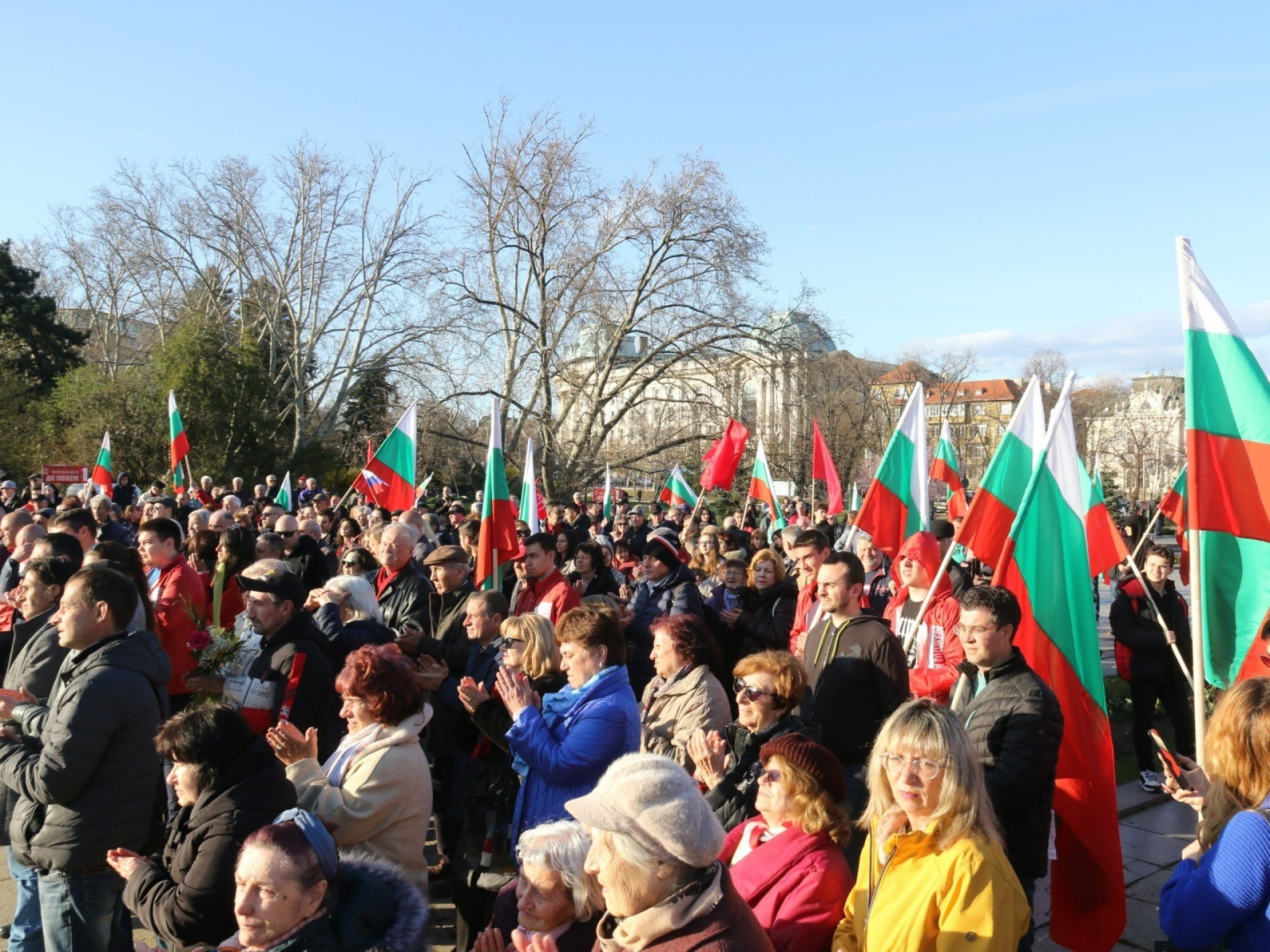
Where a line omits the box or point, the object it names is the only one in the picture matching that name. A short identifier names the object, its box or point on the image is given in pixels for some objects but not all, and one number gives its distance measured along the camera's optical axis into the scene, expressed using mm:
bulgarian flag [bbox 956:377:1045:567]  5355
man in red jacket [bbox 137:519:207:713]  5090
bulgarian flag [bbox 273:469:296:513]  16225
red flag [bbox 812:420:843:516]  12828
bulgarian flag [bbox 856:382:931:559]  7359
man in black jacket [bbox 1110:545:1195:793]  7375
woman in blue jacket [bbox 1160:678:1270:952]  2424
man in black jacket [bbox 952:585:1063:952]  3592
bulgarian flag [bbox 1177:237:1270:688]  3967
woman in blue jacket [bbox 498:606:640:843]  3723
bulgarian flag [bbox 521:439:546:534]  9867
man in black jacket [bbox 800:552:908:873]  4594
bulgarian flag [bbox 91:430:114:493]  14867
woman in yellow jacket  2598
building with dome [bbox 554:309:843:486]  28359
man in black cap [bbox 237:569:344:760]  4402
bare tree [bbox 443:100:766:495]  27859
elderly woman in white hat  2285
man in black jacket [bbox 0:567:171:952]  3535
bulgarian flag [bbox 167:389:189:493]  13719
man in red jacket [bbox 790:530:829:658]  6250
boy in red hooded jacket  5055
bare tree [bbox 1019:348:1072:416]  50906
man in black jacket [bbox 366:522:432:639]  6387
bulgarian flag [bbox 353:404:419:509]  10344
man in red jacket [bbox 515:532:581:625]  6703
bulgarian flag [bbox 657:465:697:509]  17344
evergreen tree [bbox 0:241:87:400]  32656
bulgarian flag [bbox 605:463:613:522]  19500
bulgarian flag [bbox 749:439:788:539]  13641
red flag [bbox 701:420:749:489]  14203
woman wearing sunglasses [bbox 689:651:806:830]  3541
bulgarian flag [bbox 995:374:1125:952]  3922
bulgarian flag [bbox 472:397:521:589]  8016
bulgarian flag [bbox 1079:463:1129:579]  6598
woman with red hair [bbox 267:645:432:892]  3455
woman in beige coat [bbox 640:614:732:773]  4199
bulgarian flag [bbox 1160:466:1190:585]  9672
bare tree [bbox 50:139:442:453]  34594
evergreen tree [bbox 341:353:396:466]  34031
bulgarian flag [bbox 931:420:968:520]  12641
